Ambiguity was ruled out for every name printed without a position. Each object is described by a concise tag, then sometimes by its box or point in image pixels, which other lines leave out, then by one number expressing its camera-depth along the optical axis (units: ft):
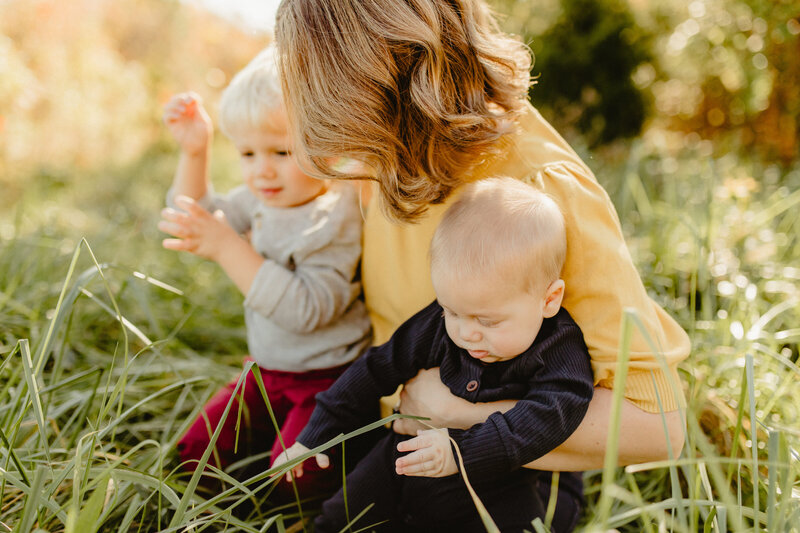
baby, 4.10
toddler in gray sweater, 5.44
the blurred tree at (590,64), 16.52
